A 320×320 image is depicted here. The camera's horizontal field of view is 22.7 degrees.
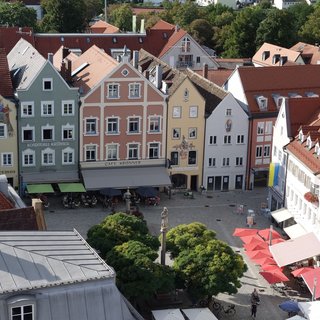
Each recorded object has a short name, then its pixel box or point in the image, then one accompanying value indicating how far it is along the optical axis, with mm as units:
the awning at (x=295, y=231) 65938
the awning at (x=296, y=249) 60781
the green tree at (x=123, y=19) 159375
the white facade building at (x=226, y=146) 79562
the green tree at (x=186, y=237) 54875
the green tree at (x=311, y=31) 145000
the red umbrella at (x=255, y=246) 62312
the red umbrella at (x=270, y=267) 59250
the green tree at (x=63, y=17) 142625
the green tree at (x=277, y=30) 135125
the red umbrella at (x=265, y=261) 60438
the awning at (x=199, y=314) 49500
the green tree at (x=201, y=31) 145775
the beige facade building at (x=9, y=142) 73375
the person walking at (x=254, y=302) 54091
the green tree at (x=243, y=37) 137875
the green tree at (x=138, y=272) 49219
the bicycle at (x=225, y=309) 54469
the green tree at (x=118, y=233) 53250
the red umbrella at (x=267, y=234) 64375
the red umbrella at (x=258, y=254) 61219
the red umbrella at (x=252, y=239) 63375
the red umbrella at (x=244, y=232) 64812
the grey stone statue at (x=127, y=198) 70250
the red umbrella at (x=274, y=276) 57950
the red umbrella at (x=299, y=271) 58962
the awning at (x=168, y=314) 49147
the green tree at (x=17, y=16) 143750
